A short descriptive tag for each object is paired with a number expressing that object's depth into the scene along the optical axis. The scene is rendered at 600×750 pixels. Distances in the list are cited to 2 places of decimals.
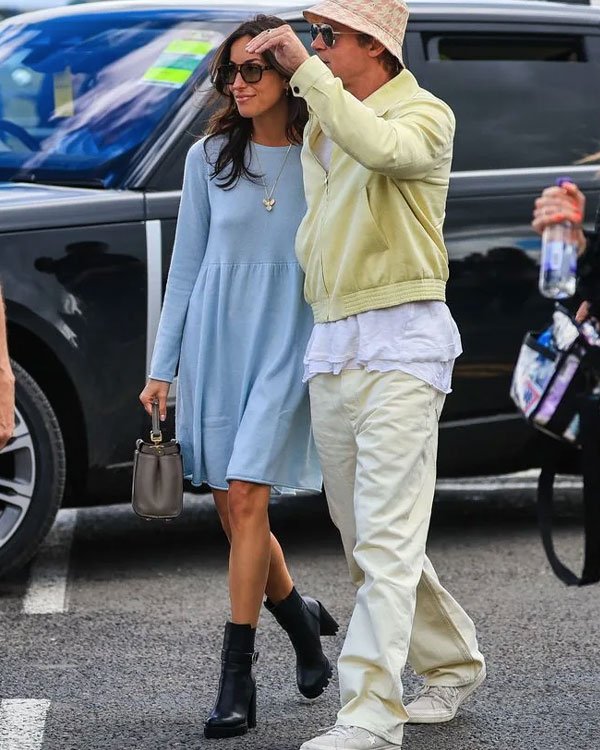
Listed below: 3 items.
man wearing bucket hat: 8.07
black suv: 11.60
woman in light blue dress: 8.79
